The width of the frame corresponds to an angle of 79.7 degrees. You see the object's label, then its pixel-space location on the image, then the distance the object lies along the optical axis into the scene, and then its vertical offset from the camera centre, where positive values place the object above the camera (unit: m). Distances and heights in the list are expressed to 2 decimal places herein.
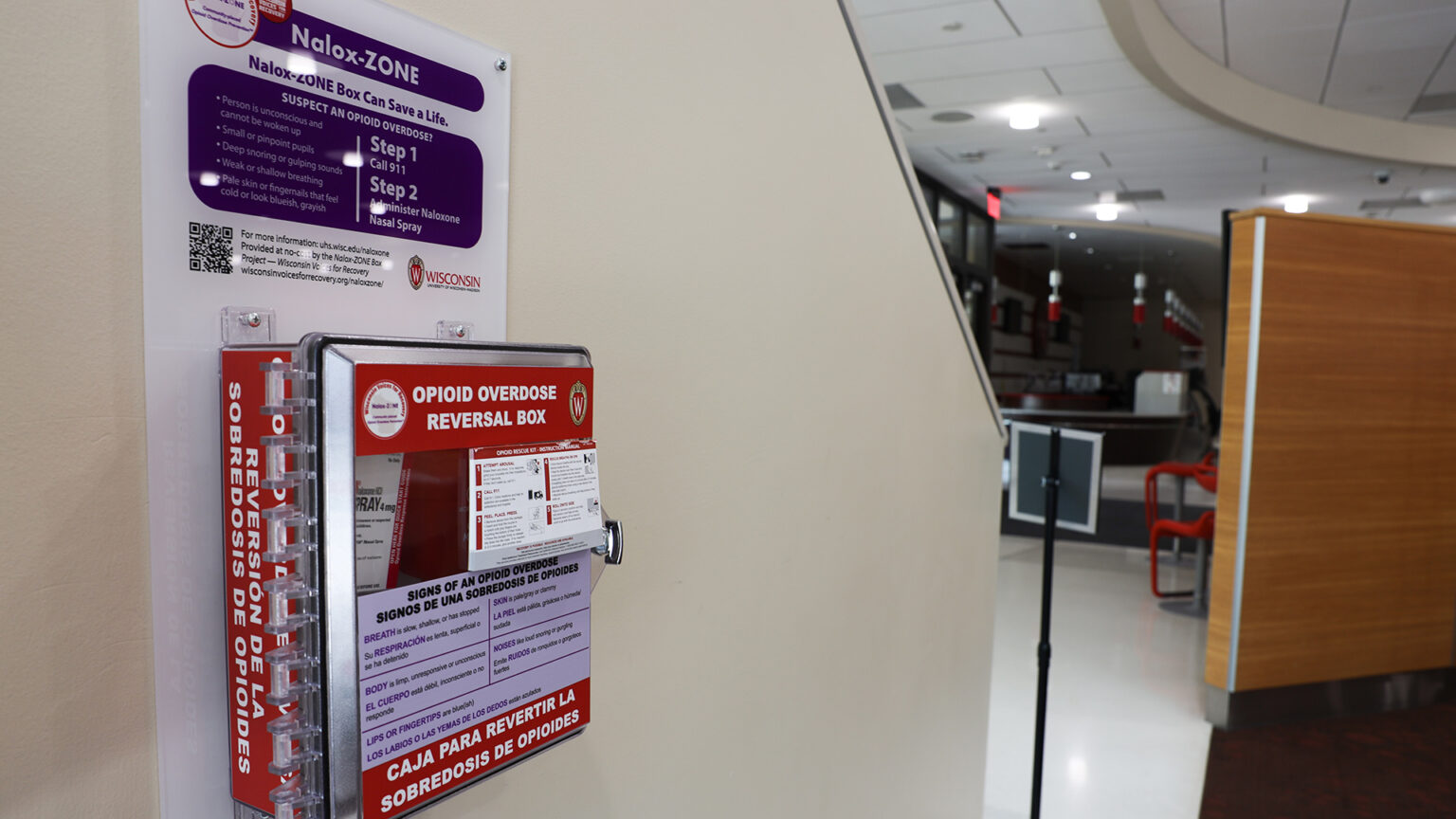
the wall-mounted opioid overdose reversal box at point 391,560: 0.47 -0.13
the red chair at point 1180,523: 4.70 -0.85
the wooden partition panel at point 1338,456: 3.37 -0.33
